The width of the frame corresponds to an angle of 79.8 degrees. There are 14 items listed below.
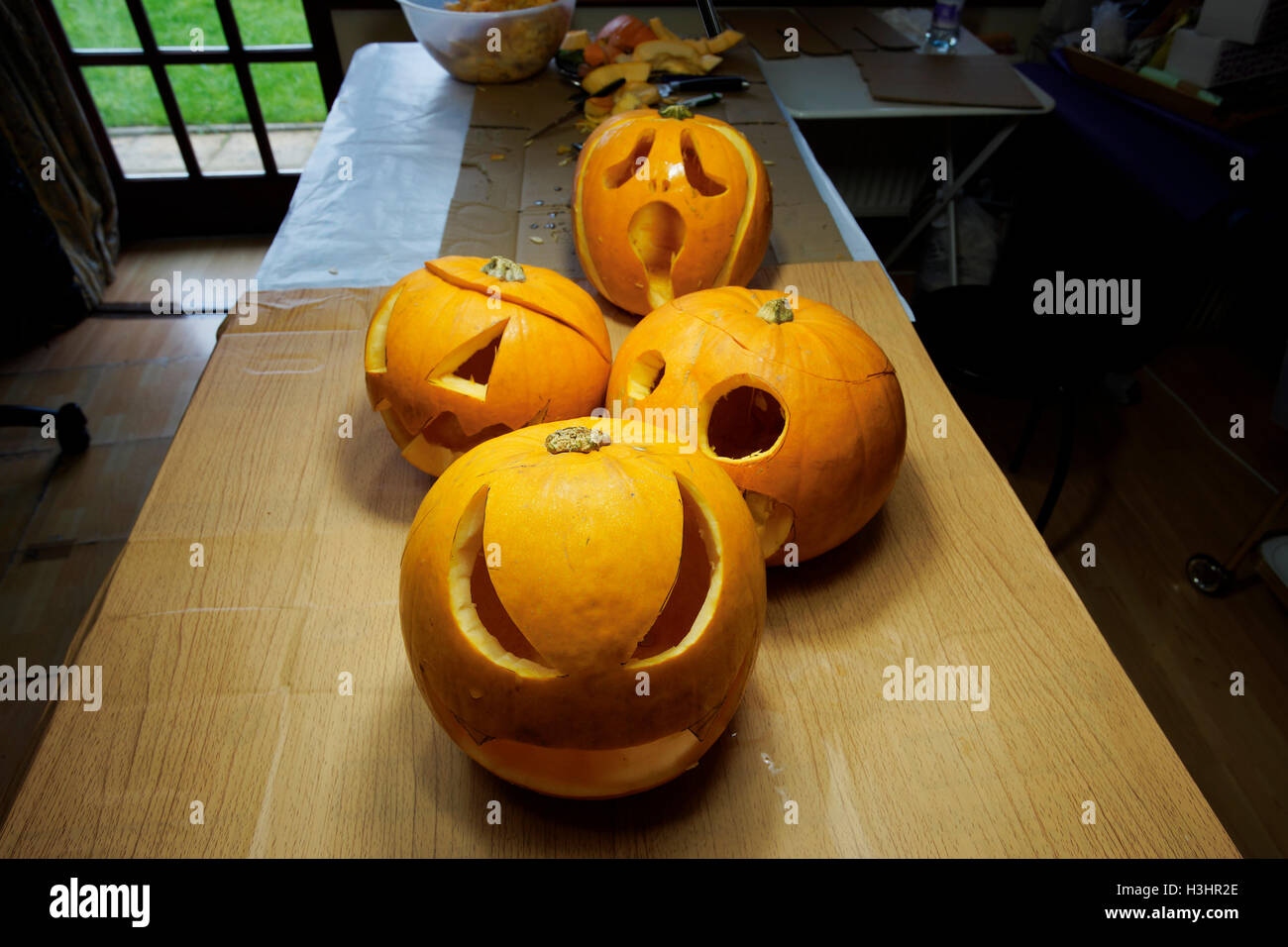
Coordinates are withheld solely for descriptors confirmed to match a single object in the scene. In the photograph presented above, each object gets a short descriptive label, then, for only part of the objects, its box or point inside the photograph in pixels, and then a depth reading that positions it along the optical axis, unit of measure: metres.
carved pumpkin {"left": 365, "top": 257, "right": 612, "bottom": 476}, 0.98
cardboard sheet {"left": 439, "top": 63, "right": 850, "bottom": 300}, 1.60
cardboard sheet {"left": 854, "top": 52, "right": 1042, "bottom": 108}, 2.35
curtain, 2.49
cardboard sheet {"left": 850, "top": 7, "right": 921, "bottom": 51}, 2.66
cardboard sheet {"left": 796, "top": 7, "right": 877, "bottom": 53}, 2.69
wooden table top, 0.75
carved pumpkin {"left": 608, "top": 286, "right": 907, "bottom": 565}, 0.89
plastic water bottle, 2.53
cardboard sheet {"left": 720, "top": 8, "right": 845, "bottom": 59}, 2.60
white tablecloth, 1.56
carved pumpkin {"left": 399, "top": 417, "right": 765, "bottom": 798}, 0.63
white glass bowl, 2.07
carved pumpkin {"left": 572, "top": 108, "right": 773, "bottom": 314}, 1.24
